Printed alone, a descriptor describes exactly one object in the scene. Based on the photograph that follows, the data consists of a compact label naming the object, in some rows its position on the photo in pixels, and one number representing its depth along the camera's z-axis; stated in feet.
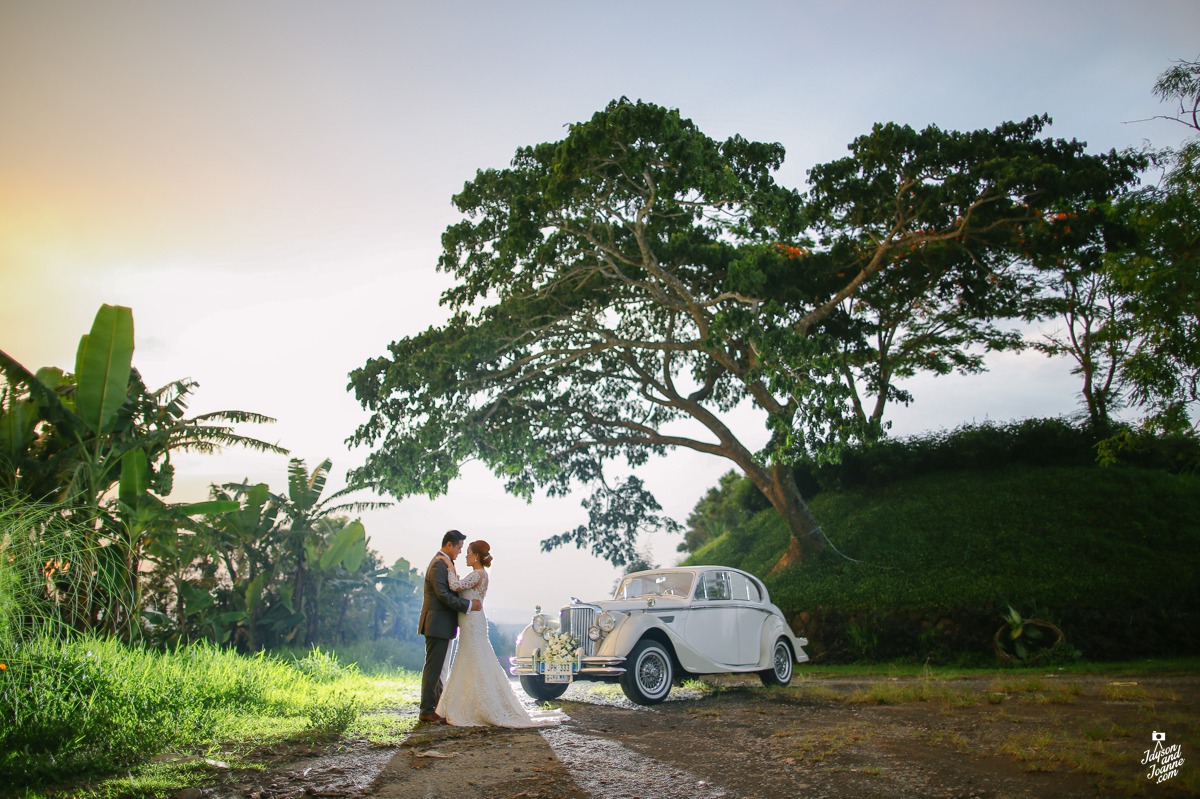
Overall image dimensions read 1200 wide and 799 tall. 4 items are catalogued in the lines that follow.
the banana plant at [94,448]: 44.93
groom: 28.43
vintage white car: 32.77
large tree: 52.03
